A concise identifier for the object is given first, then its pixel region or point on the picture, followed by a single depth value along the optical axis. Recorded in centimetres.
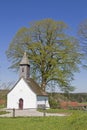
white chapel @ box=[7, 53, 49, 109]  4512
